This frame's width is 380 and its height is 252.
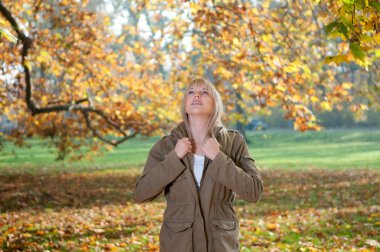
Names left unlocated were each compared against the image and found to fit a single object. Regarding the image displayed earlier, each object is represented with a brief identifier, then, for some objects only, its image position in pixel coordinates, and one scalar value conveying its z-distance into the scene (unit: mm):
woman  3188
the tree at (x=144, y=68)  10227
